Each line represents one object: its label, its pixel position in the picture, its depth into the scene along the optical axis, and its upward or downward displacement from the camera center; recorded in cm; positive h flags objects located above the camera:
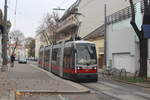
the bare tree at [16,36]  5858 +647
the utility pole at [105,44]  2277 +141
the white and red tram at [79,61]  1274 -35
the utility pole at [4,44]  1610 +104
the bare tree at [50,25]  4105 +693
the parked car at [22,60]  4419 -97
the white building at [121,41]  1924 +172
